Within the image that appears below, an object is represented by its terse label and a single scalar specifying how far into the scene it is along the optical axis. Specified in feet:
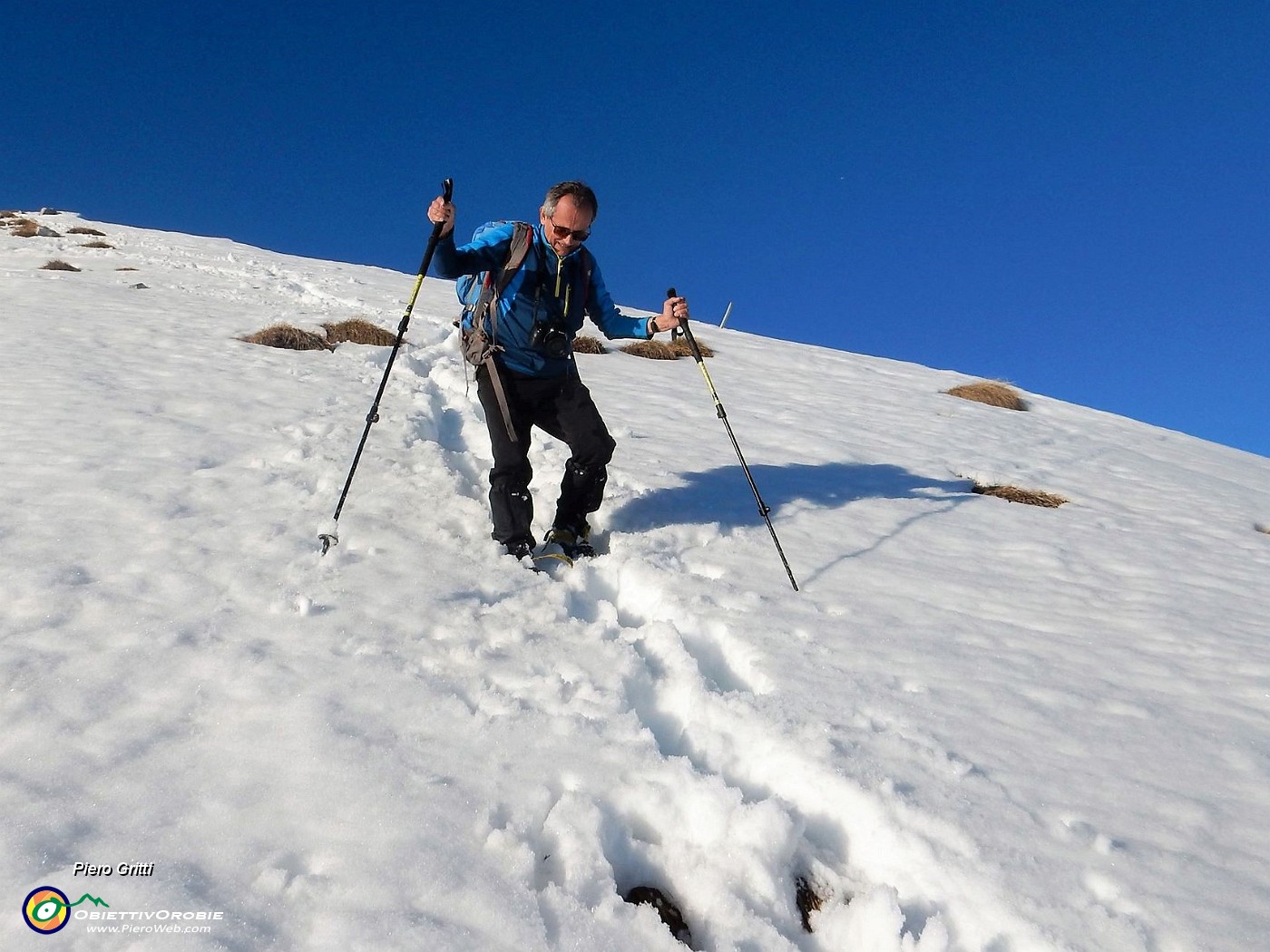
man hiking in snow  15.88
